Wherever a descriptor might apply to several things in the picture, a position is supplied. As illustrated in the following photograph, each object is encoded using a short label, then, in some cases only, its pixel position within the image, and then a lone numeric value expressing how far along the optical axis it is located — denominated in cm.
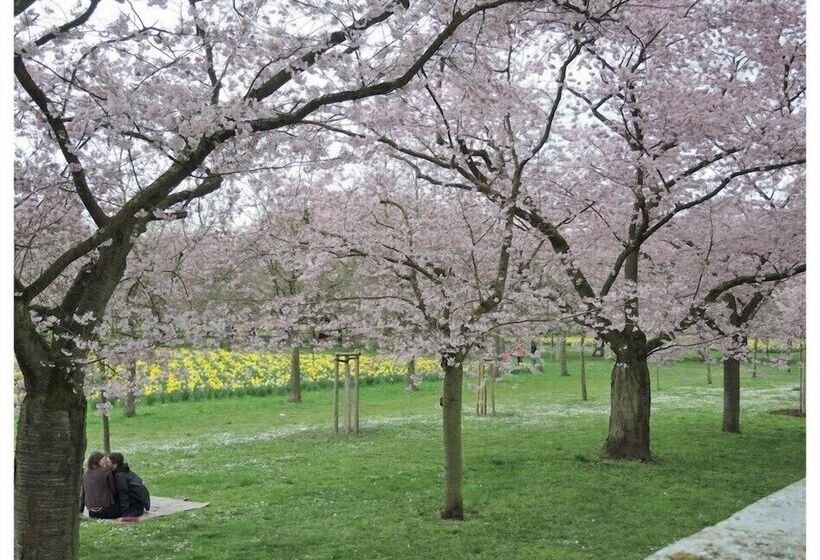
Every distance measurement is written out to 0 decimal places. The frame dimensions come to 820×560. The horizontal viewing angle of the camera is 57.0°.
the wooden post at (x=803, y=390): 1458
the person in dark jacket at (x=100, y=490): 697
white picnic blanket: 715
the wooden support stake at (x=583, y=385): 1666
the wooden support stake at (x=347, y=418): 1177
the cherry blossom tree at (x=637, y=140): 739
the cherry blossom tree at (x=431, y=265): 674
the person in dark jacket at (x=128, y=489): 691
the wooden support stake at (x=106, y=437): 808
